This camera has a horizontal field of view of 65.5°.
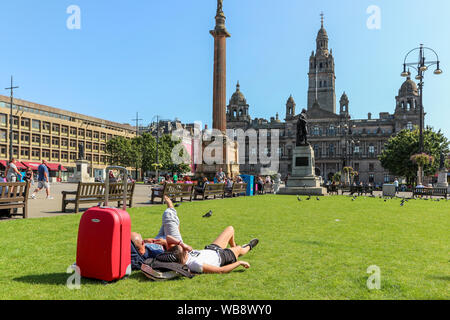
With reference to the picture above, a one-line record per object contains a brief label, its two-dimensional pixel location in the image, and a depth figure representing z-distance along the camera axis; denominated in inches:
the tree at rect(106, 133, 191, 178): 2593.5
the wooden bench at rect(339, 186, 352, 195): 1271.0
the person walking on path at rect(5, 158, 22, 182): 556.5
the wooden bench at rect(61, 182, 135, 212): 441.4
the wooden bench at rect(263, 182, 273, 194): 1252.7
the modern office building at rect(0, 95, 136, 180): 2330.2
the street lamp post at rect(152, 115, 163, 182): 2402.2
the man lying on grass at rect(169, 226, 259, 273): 176.4
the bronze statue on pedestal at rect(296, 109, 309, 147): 1077.1
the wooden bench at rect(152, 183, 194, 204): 583.1
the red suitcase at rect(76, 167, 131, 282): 161.9
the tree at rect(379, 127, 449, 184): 1991.9
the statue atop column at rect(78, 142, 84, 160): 1635.2
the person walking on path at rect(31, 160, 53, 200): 663.0
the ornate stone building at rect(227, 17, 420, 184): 3560.0
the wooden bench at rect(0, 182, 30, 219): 360.5
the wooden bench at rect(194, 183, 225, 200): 721.6
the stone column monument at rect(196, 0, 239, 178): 1128.2
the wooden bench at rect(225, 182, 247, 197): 849.5
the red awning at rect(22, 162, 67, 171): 2335.6
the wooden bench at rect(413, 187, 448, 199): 977.2
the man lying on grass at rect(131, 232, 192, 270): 182.5
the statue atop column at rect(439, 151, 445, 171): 1283.2
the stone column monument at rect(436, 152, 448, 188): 1242.6
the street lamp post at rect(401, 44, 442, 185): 994.1
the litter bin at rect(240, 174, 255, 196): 974.3
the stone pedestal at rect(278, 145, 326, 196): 1049.5
